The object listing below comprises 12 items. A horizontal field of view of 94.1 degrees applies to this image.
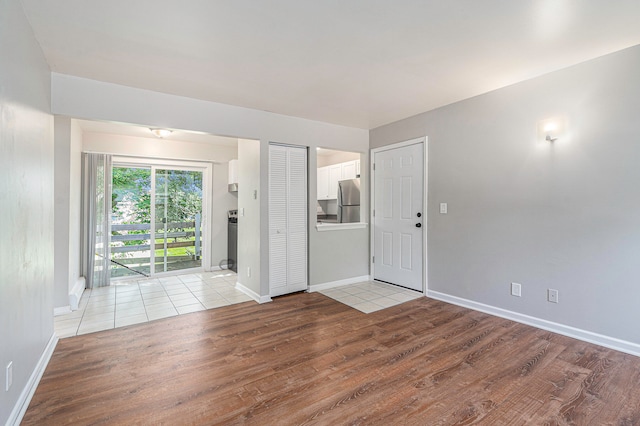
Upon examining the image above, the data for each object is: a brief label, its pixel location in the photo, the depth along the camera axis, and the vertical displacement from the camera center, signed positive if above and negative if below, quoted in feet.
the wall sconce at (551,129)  8.91 +2.63
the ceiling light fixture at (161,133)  14.27 +4.07
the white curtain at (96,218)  14.24 -0.06
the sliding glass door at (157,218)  15.94 -0.07
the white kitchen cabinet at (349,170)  17.51 +2.76
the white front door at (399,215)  13.17 +0.05
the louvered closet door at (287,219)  12.92 -0.13
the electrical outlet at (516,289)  9.93 -2.49
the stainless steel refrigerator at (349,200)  17.21 +0.91
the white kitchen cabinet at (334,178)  18.88 +2.42
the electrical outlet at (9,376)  5.06 -2.76
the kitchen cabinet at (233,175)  17.69 +2.48
